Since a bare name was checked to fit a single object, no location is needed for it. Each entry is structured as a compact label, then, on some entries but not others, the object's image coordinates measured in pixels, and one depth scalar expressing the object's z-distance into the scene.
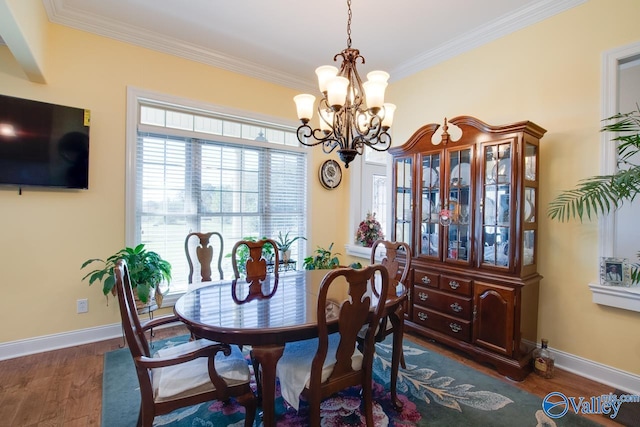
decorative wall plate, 4.39
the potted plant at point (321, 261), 3.99
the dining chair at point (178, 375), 1.37
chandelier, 1.88
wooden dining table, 1.44
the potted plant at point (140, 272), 2.65
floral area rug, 1.85
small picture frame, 2.19
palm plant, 1.90
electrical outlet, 2.84
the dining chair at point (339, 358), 1.43
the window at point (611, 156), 2.17
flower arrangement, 4.14
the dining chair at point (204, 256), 2.77
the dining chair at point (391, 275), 2.00
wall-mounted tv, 2.47
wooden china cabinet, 2.40
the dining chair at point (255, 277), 2.07
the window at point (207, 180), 3.19
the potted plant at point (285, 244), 3.87
